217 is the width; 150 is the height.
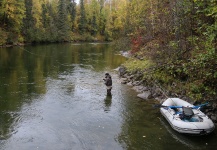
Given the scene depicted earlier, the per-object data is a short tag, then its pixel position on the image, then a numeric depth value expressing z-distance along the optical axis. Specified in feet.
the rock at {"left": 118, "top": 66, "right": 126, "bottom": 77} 46.55
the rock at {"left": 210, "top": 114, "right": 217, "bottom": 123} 24.25
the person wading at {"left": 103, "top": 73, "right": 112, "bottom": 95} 33.77
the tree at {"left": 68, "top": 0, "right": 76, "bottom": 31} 160.91
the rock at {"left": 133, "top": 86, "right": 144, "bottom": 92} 36.35
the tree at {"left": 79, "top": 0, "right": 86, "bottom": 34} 161.74
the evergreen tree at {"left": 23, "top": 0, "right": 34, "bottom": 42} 115.26
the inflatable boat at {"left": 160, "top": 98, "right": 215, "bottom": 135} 20.95
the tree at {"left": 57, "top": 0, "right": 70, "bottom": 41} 139.07
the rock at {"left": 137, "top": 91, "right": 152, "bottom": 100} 32.49
